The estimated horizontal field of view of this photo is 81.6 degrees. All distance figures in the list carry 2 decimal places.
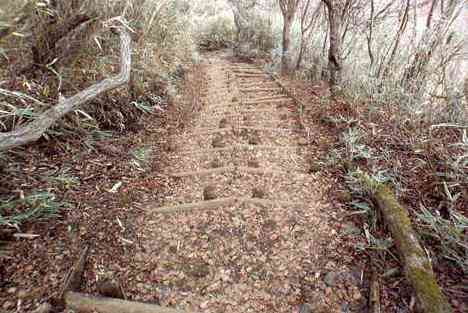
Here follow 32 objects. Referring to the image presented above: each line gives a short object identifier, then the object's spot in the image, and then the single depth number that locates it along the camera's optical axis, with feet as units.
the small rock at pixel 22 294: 4.61
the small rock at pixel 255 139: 10.33
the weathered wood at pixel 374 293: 4.69
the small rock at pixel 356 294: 5.02
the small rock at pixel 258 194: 7.55
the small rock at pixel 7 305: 4.43
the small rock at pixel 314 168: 8.63
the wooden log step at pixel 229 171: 8.56
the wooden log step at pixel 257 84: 18.02
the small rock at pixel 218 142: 10.19
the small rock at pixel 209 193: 7.47
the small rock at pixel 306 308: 4.82
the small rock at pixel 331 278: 5.28
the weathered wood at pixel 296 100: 11.70
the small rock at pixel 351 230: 6.35
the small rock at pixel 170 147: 10.06
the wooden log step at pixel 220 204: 7.08
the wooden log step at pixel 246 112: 13.12
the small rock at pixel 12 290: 4.66
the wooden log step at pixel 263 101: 14.61
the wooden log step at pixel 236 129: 11.28
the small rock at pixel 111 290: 4.76
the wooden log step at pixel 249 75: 20.95
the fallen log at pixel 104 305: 4.50
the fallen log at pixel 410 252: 4.36
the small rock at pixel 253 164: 8.98
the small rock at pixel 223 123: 11.88
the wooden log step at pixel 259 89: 16.88
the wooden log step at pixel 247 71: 21.86
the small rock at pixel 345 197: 7.33
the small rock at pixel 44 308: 4.37
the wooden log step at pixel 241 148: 9.81
